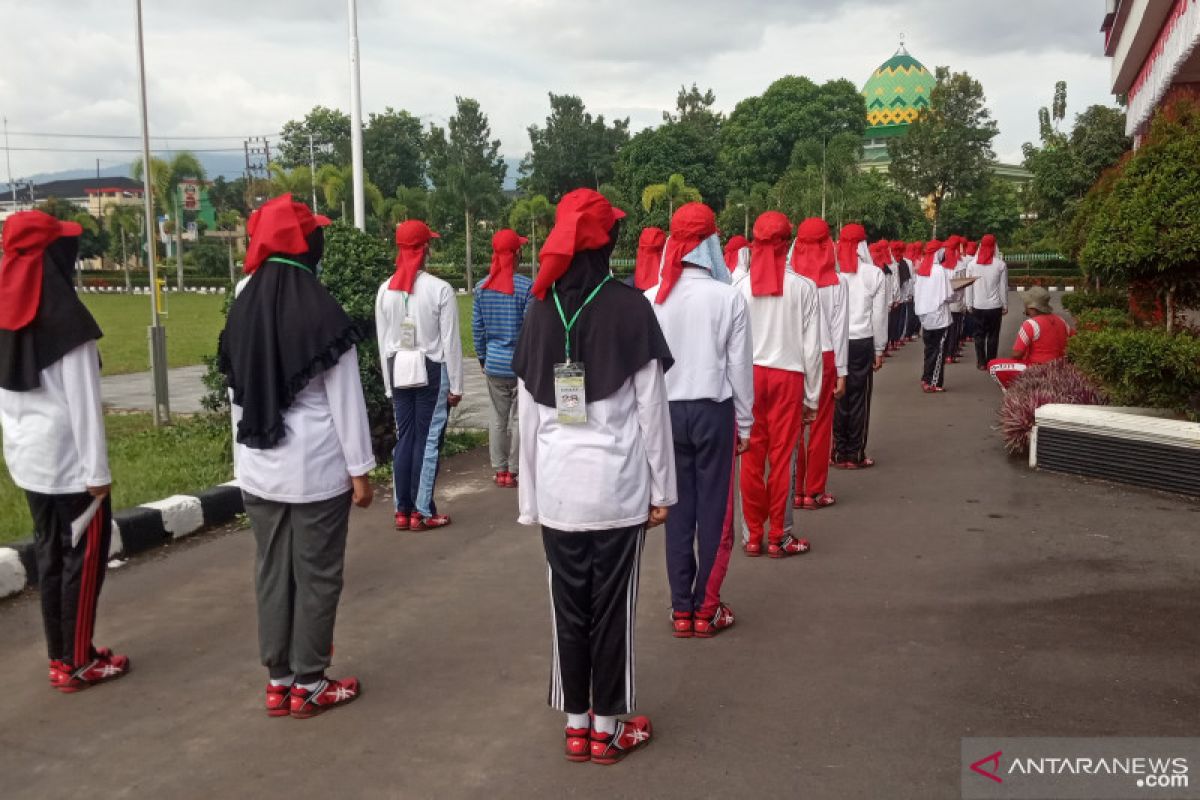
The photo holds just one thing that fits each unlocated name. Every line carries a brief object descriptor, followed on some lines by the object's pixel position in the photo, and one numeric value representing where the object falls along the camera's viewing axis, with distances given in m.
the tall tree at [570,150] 78.88
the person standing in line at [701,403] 5.02
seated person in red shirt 10.97
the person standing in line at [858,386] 8.91
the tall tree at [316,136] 80.75
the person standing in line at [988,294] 14.77
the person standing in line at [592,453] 3.76
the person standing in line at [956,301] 15.32
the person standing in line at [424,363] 7.21
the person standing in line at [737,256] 13.54
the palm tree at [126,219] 63.69
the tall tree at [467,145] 76.06
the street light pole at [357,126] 12.20
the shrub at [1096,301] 16.86
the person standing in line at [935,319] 13.63
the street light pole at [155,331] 10.55
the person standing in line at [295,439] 4.09
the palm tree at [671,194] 54.06
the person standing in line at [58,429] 4.41
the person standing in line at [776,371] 6.32
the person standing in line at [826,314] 7.25
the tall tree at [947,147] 55.09
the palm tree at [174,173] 49.84
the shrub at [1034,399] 9.18
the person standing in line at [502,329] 8.25
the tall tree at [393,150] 76.44
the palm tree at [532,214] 53.66
